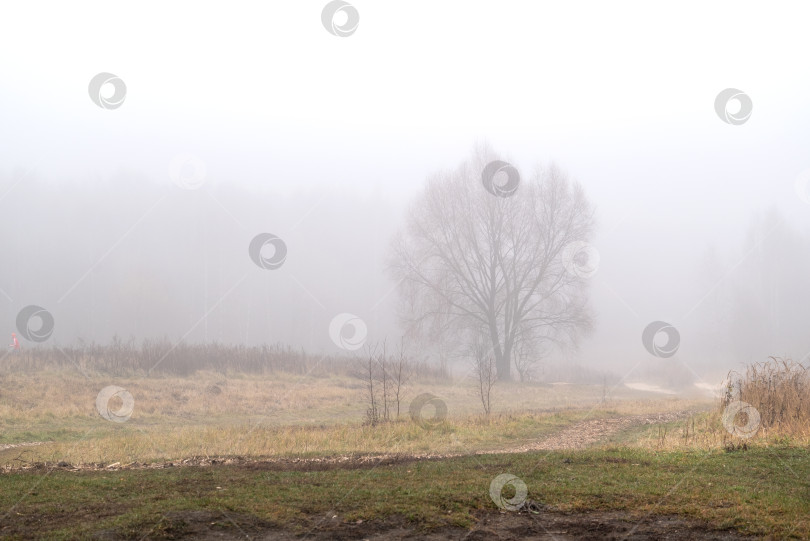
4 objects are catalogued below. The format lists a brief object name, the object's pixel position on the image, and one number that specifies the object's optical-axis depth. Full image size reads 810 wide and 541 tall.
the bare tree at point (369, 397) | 18.29
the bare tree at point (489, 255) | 39.44
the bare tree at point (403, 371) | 32.79
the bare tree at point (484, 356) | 32.97
